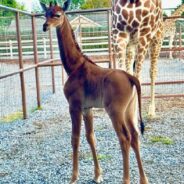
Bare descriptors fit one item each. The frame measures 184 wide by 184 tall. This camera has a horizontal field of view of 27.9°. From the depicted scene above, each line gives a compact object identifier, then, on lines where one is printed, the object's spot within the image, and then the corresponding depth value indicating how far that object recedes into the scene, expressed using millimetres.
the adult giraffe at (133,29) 4395
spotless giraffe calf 2676
